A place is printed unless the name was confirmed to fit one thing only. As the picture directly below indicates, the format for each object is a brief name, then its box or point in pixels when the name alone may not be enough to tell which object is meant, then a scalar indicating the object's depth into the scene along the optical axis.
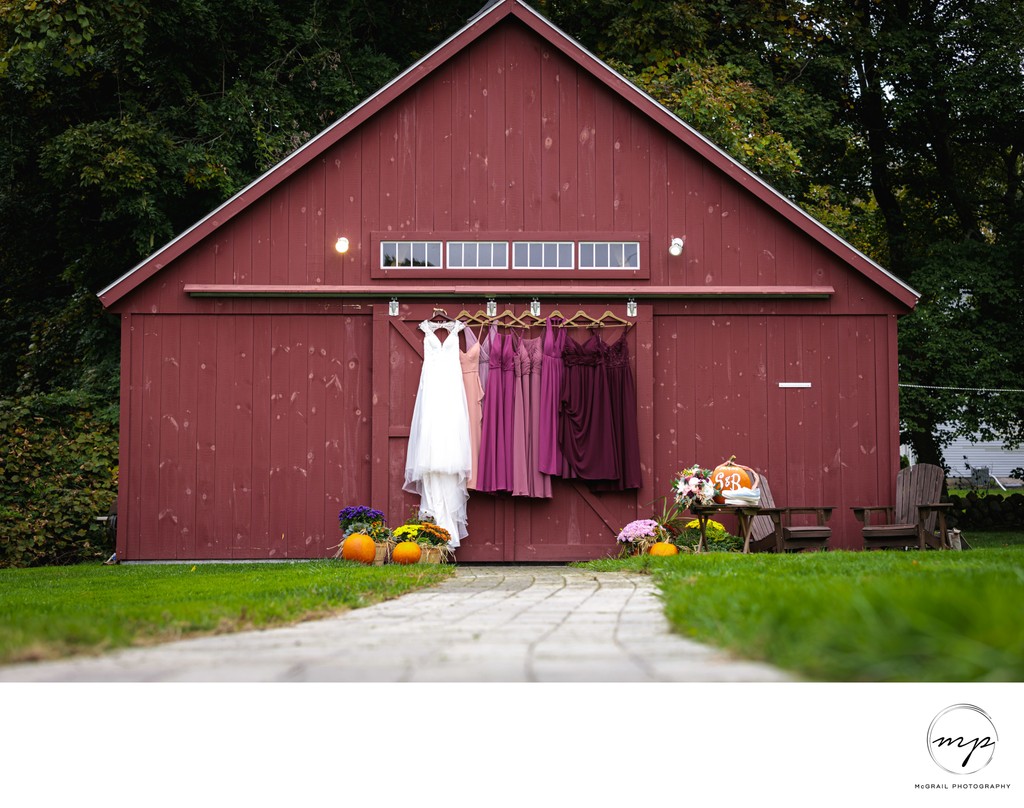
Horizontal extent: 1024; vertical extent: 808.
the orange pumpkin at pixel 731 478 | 9.62
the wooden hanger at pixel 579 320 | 11.19
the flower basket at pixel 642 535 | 10.27
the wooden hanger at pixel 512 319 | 11.16
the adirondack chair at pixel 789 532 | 9.88
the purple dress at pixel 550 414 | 10.85
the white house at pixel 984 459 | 32.34
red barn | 11.08
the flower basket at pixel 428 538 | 9.99
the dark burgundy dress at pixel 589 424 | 10.87
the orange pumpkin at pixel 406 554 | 9.67
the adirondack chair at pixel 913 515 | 9.69
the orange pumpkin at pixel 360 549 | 9.83
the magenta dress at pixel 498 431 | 10.87
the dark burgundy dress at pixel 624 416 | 10.91
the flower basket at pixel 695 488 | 9.38
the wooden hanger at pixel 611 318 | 11.19
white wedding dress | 10.66
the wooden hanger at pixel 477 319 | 11.18
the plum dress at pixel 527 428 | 10.85
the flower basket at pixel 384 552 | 9.95
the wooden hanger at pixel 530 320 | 11.16
